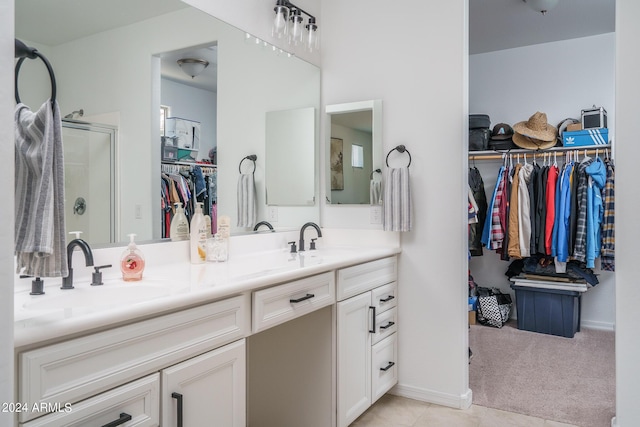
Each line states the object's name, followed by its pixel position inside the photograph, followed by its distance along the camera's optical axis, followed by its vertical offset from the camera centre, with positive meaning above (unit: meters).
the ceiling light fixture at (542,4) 3.43 +1.52
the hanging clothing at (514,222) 3.99 -0.13
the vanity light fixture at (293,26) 2.54 +1.03
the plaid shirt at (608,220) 3.65 -0.10
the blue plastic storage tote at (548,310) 3.98 -0.91
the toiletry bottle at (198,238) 2.03 -0.14
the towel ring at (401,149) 2.69 +0.33
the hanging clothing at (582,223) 3.68 -0.12
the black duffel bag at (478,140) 4.40 +0.64
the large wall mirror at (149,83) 1.58 +0.51
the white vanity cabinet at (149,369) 0.99 -0.42
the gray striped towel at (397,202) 2.59 +0.02
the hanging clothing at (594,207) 3.65 +0.00
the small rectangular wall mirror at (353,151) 2.79 +0.34
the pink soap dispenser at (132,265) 1.63 -0.21
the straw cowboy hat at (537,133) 4.05 +0.66
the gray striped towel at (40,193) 1.00 +0.02
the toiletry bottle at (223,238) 2.13 -0.15
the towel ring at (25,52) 0.94 +0.31
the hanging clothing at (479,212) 4.30 -0.05
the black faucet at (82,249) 1.51 -0.15
